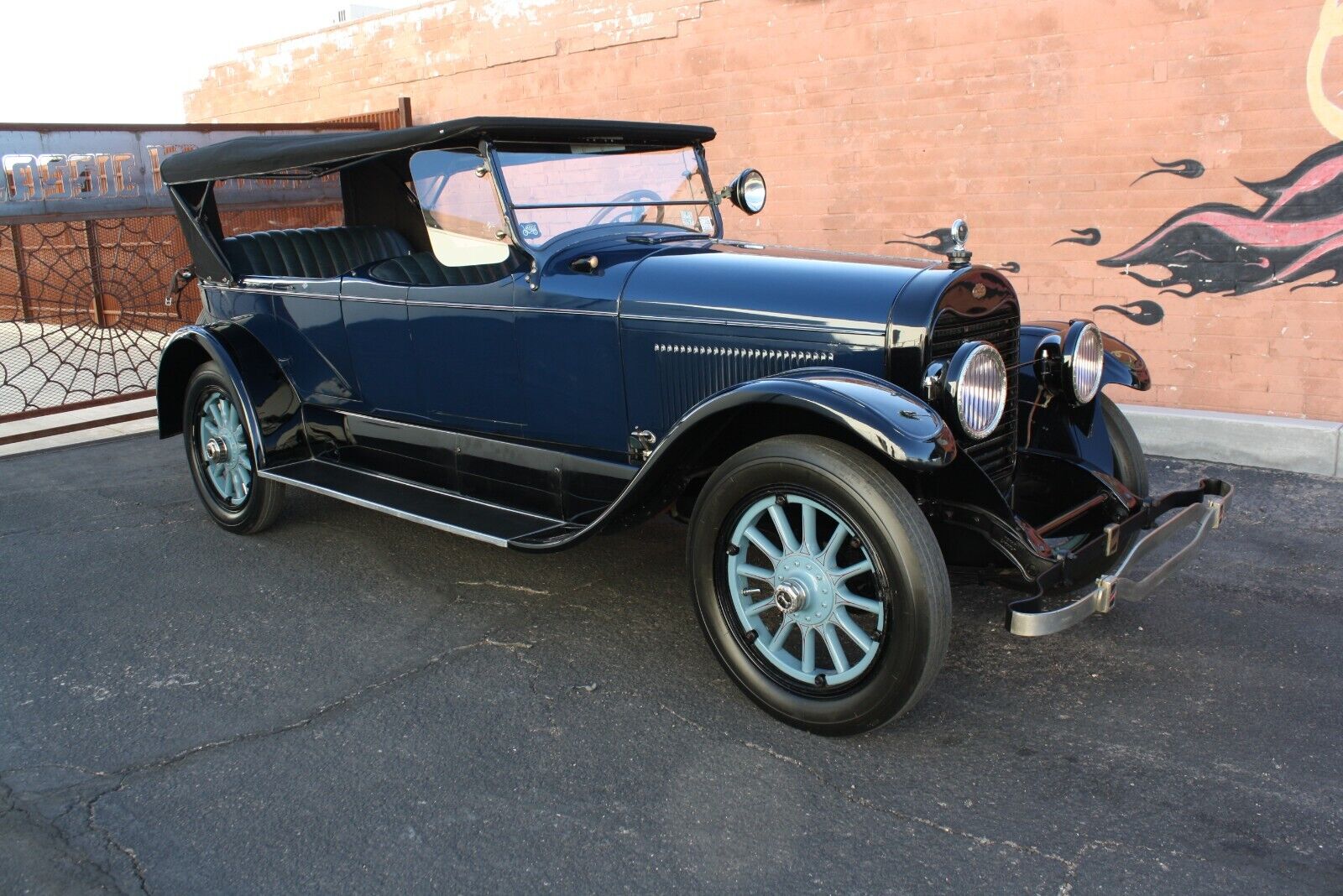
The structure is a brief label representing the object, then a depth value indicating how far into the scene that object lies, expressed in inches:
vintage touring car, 112.4
